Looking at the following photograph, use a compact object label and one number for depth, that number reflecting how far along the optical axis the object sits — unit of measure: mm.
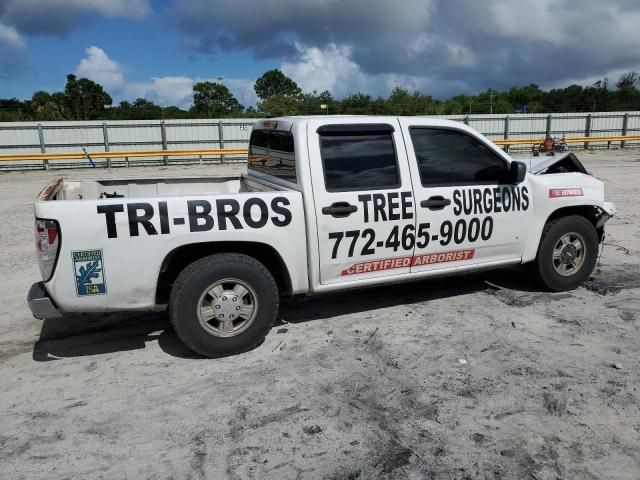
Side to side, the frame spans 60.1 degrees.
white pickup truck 3986
